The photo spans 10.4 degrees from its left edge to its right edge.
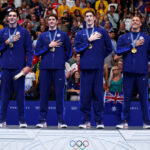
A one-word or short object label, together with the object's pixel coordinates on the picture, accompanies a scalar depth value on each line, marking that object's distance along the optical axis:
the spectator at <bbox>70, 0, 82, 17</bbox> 25.91
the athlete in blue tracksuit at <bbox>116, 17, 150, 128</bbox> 13.83
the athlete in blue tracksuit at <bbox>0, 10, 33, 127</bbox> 13.93
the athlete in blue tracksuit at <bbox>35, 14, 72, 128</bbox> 14.00
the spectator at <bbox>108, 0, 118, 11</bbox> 26.39
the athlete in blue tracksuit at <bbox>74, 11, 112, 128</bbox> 13.85
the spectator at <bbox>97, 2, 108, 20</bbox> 25.66
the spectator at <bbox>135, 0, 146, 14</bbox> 26.52
